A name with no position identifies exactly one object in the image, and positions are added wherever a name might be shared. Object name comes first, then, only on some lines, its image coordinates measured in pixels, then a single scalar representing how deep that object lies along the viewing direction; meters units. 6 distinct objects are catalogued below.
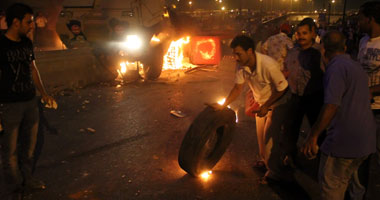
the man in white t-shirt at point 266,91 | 3.57
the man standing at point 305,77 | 3.89
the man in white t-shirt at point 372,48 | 3.17
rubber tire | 3.78
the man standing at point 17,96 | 3.48
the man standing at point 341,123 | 2.40
